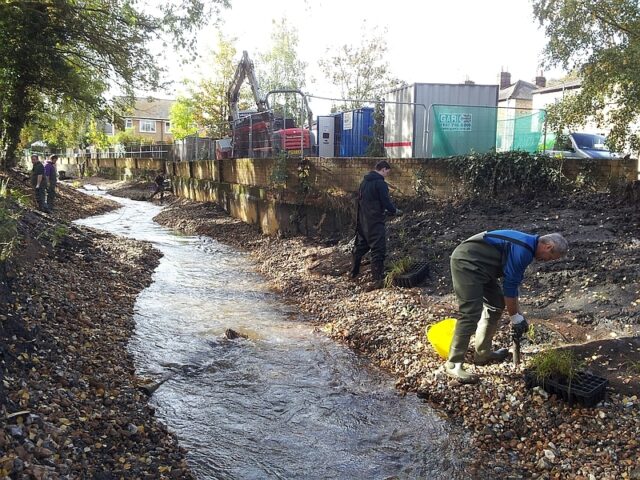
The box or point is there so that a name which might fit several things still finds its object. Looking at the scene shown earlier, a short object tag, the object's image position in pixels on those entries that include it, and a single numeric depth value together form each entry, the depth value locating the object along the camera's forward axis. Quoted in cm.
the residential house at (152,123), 7069
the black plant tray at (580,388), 438
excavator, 1658
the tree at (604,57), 858
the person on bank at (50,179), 1781
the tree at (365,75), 3834
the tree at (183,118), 4247
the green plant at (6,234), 520
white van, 1141
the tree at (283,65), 4497
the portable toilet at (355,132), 1554
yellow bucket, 581
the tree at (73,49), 1500
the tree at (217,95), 4075
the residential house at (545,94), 3606
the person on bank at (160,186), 2898
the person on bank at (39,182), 1695
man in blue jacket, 484
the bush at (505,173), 991
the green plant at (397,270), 854
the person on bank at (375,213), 871
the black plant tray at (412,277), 826
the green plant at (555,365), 466
